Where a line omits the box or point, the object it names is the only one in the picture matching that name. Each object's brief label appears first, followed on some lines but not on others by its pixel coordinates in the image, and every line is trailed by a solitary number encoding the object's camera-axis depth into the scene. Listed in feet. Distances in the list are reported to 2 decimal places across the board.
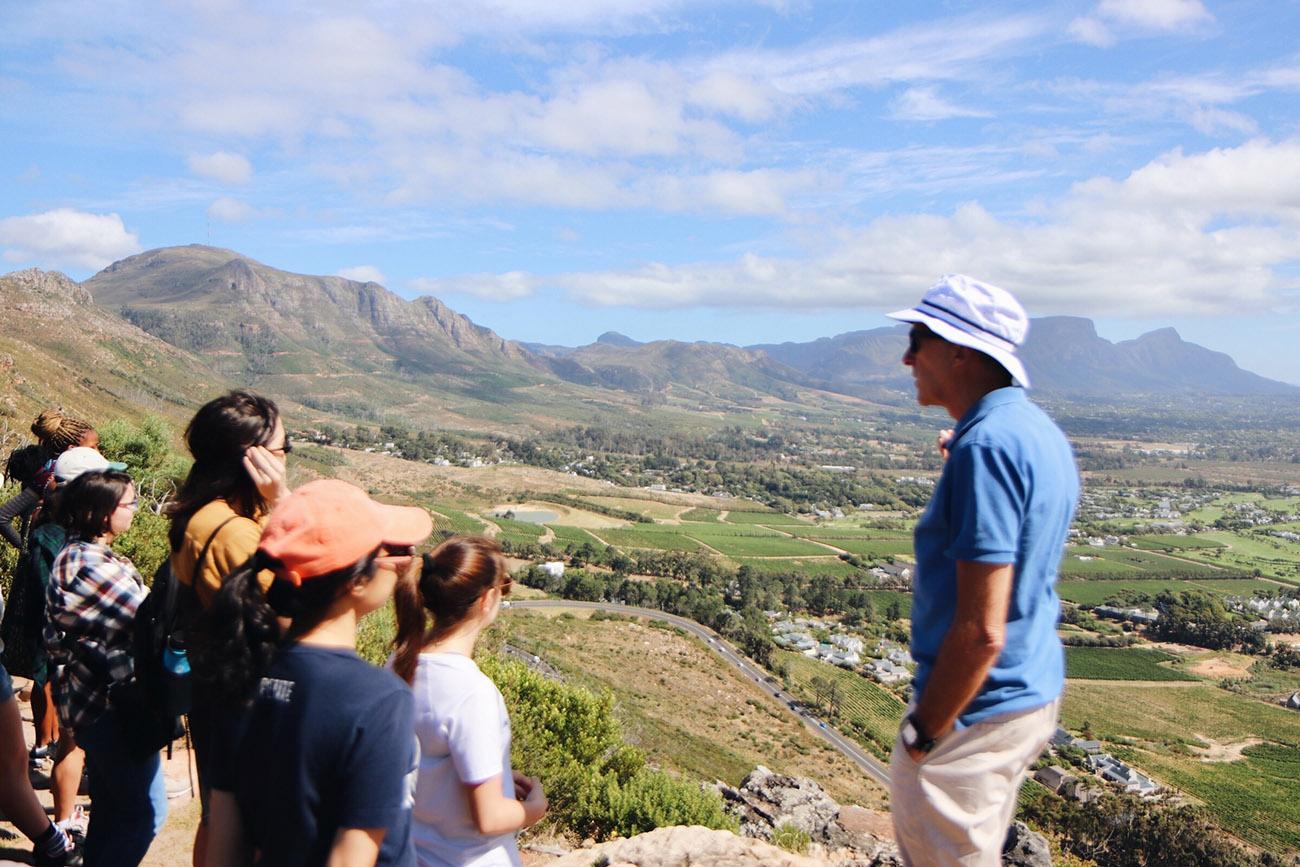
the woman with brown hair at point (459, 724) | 7.32
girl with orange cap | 5.77
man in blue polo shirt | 6.27
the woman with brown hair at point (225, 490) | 8.46
